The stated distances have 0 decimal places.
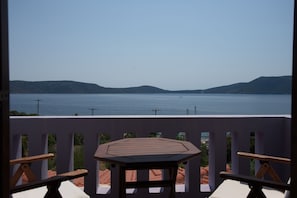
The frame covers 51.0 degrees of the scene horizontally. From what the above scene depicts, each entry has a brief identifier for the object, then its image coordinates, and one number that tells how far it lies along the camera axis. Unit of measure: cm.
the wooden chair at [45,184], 189
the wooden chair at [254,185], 196
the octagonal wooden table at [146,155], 217
